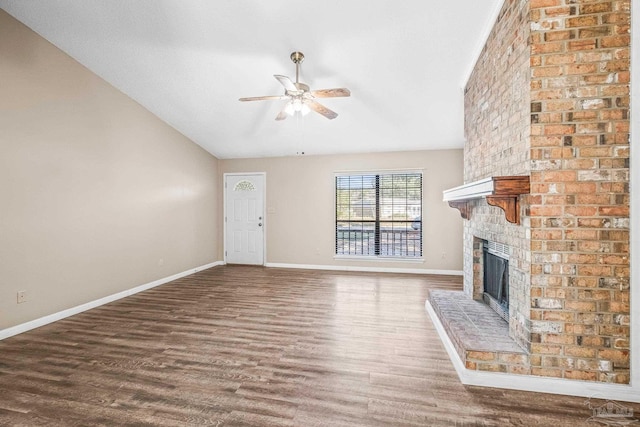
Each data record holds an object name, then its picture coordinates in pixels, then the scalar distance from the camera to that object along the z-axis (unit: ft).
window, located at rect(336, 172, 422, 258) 18.76
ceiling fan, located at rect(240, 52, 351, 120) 9.22
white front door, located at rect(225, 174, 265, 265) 20.88
